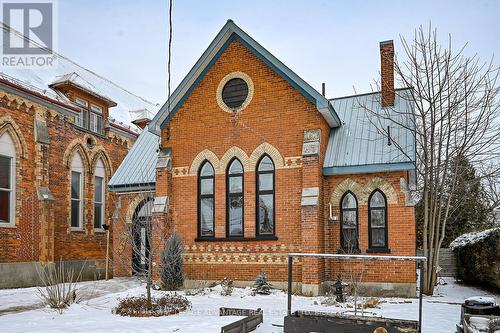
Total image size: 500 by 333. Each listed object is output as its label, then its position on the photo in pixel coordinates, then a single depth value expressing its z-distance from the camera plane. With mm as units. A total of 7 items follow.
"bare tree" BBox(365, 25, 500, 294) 15828
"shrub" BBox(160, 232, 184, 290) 16344
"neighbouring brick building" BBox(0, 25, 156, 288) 18375
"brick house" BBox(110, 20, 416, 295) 15391
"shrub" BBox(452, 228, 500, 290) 15834
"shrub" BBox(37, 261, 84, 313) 12320
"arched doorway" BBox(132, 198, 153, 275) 19094
